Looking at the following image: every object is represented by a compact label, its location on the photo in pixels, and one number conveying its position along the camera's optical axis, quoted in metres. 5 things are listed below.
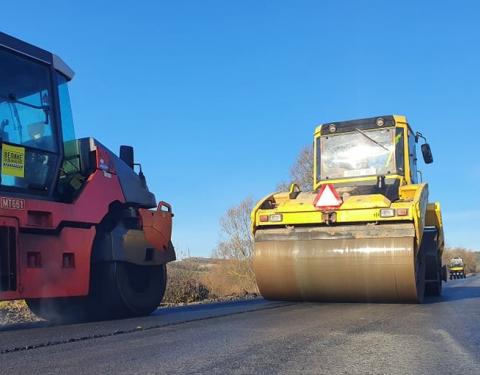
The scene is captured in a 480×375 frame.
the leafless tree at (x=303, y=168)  31.23
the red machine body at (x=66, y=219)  6.44
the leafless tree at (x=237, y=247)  36.31
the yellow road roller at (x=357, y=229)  8.40
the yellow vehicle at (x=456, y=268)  54.91
